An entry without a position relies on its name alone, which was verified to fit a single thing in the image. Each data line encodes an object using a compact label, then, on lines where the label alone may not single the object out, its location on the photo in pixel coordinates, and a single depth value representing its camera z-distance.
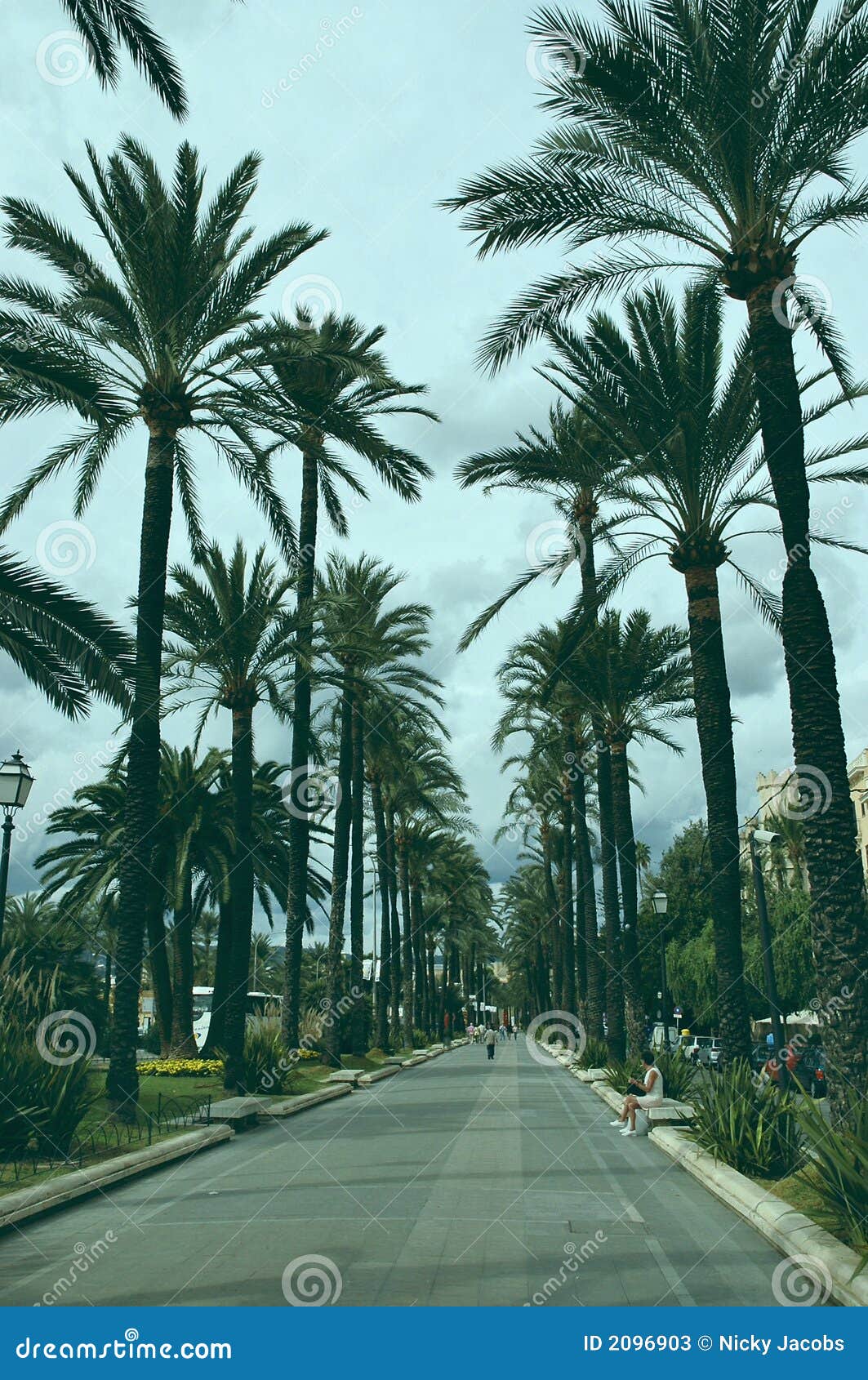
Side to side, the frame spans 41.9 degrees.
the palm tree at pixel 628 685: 26.39
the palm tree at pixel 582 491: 18.94
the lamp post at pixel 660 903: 29.97
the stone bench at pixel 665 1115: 16.20
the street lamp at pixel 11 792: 15.17
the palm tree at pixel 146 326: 15.69
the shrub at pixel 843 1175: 7.16
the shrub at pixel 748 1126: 10.61
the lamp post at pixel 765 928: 20.86
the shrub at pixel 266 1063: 21.89
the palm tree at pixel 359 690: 32.16
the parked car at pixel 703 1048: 40.19
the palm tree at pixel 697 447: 15.54
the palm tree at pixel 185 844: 32.09
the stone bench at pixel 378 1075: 28.23
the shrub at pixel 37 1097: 11.96
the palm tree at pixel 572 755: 29.20
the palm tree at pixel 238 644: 22.97
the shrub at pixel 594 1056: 30.80
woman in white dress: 15.75
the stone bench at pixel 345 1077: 26.07
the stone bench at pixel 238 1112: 16.41
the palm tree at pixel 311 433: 17.94
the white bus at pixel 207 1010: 30.77
